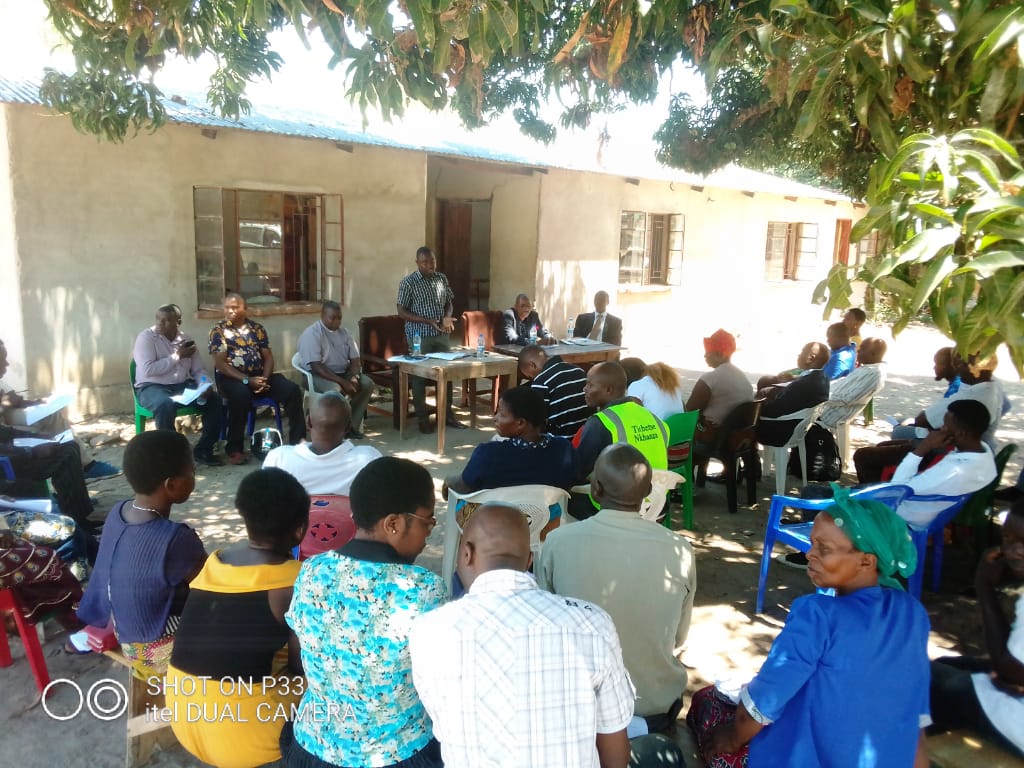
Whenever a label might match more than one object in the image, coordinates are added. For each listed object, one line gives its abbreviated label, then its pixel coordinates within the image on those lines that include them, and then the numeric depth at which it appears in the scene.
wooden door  12.27
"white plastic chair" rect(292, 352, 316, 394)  7.11
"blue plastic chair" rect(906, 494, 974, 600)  3.85
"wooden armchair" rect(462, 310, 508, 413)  8.16
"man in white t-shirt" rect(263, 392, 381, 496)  3.41
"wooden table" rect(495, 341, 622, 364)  7.96
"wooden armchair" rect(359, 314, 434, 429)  7.89
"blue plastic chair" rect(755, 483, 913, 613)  3.79
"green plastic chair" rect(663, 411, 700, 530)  4.96
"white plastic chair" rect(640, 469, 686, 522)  3.85
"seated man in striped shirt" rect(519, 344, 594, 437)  4.89
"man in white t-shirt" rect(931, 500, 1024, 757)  2.44
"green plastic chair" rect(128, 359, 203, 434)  6.24
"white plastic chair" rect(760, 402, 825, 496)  5.47
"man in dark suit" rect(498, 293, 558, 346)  8.38
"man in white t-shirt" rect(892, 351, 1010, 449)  5.16
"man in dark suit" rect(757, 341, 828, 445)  5.45
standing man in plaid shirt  7.90
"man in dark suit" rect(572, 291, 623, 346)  8.98
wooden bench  2.59
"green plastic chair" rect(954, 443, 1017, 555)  4.24
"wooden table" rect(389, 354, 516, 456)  6.79
